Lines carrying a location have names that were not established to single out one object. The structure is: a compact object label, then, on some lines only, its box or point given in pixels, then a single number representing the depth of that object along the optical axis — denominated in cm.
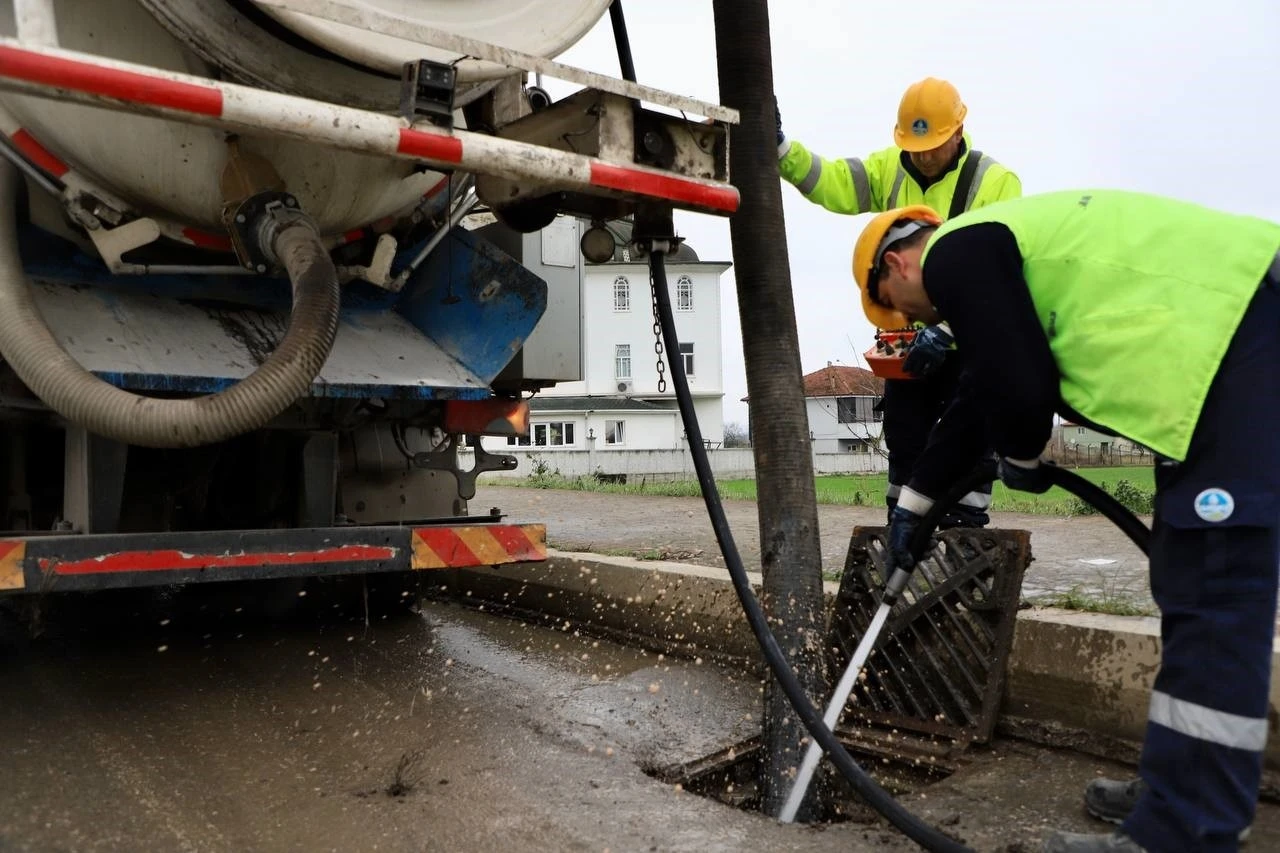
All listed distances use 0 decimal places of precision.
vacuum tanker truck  262
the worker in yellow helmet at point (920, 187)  362
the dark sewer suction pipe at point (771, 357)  319
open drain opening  294
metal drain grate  305
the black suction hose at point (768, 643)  223
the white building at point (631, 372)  3672
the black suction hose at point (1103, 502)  244
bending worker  193
